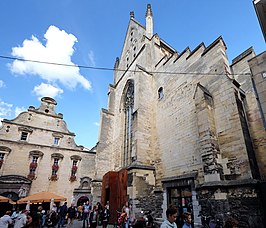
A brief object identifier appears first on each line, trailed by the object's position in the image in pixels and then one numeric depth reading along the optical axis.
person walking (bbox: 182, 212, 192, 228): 3.28
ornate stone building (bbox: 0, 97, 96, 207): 15.88
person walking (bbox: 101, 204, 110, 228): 8.23
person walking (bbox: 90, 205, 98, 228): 8.19
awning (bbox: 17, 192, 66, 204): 10.74
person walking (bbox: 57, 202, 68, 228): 9.03
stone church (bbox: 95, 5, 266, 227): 5.82
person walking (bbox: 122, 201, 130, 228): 7.01
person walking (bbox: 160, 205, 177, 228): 2.43
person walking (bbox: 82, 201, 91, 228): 8.88
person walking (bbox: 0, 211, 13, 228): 5.47
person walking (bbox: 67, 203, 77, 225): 9.73
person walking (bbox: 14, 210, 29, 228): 5.42
